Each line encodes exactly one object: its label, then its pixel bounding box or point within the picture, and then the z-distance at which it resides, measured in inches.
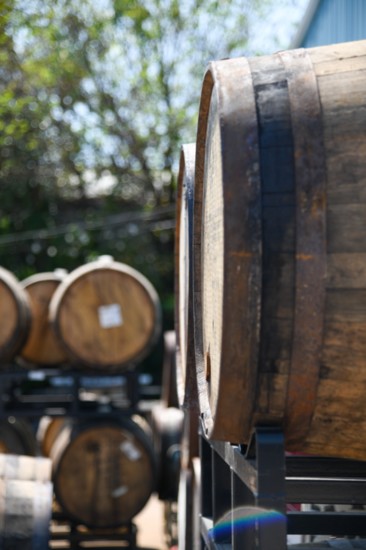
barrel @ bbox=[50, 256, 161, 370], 308.0
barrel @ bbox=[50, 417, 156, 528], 310.8
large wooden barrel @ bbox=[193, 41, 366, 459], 94.3
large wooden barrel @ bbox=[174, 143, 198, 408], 138.1
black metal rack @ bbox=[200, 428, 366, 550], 99.4
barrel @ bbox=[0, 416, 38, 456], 322.0
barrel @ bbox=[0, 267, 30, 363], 311.6
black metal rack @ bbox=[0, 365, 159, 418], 313.4
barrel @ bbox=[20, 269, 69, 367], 363.9
